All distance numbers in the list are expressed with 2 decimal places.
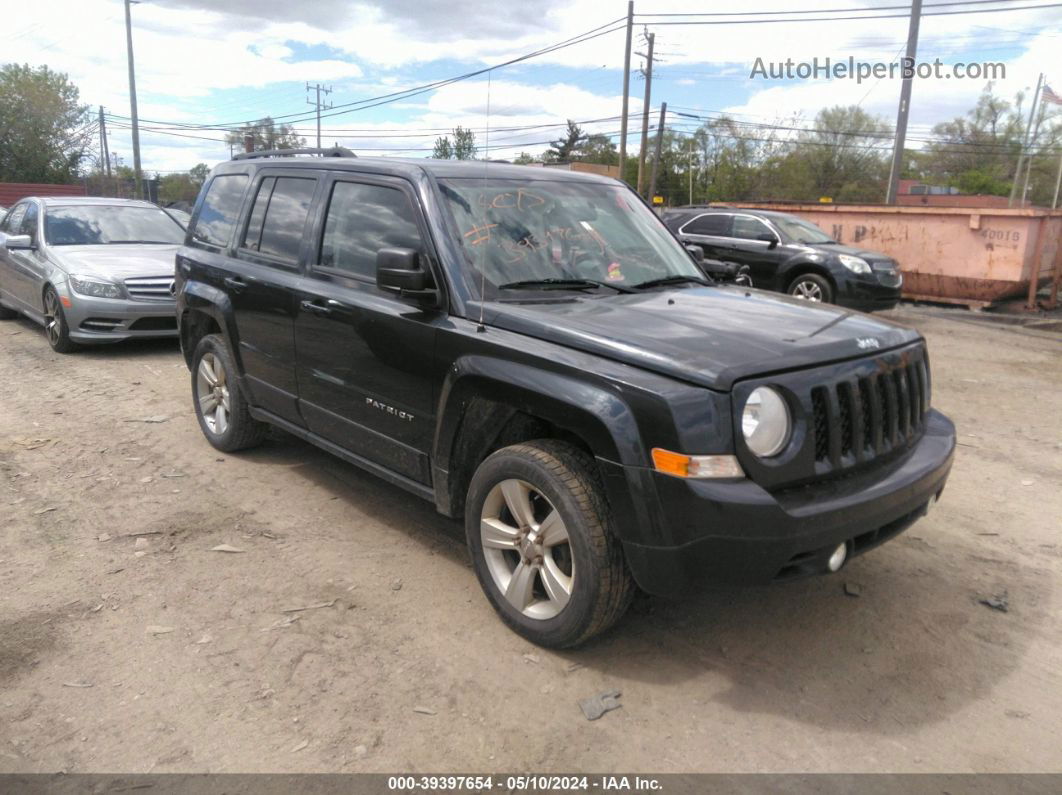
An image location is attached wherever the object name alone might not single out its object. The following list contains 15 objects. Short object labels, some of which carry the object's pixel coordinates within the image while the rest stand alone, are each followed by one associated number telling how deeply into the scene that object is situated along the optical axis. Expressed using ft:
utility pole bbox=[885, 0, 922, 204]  66.90
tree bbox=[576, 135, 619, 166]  154.81
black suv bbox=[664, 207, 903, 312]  38.50
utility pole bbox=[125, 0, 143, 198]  114.40
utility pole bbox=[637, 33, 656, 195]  110.73
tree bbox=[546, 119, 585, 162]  174.46
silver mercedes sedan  27.50
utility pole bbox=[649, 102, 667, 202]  134.26
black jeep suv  9.02
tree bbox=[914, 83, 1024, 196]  226.58
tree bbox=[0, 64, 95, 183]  170.81
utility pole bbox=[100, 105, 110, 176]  180.96
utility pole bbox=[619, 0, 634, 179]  99.60
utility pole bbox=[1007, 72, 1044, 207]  179.68
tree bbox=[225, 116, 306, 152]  147.15
